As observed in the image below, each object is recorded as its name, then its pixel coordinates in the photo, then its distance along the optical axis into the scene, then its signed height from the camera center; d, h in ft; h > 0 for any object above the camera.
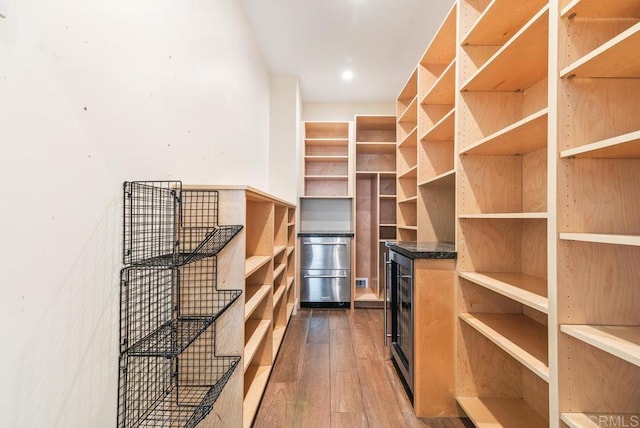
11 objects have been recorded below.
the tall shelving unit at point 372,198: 14.33 +0.97
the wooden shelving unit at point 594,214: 3.38 +0.06
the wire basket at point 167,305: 3.70 -1.22
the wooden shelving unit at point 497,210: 5.15 +0.16
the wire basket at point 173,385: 3.75 -2.31
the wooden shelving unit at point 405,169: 11.51 +1.82
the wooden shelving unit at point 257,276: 4.87 -1.46
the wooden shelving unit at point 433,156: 8.58 +1.75
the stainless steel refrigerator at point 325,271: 12.78 -2.14
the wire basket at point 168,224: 3.81 -0.09
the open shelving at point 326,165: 14.75 +2.52
